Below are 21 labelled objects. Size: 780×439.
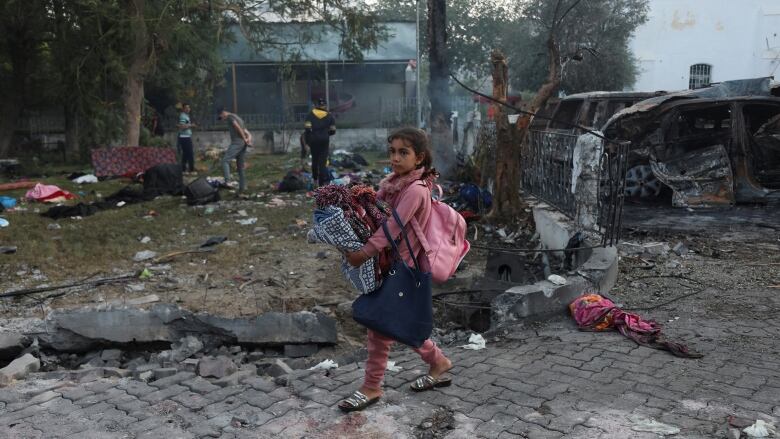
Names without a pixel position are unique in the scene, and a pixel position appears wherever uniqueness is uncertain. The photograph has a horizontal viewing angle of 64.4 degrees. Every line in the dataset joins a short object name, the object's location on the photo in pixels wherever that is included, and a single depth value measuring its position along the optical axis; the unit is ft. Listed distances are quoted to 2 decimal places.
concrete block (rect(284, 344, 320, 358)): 14.30
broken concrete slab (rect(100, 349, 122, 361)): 13.98
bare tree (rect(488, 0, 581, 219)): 23.22
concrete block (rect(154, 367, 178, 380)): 12.00
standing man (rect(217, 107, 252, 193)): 36.01
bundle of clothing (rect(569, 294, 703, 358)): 12.50
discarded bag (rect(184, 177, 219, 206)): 32.30
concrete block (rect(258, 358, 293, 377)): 12.14
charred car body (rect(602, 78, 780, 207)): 26.13
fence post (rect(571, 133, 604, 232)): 19.11
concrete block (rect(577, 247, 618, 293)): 15.92
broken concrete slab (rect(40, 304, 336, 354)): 14.37
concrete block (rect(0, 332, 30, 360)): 13.25
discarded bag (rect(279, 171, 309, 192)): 37.11
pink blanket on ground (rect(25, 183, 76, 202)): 33.99
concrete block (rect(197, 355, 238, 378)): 11.94
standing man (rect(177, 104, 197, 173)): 45.32
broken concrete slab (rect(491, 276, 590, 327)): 14.44
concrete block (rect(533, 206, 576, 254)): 20.22
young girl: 9.42
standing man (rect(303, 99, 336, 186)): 36.55
